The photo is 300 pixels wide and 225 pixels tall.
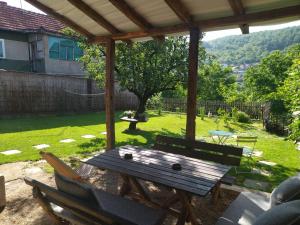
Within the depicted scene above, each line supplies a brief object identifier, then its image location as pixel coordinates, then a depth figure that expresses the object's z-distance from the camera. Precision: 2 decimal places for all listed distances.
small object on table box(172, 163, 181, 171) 3.35
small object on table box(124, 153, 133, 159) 3.79
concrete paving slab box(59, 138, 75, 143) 8.07
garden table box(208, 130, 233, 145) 6.85
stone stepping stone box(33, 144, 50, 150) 7.29
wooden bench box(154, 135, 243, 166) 4.29
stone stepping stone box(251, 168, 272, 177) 5.62
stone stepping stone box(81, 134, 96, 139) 8.80
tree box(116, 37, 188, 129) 9.05
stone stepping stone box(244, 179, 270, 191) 4.82
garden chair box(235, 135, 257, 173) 5.91
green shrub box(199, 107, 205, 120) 14.95
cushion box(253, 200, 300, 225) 1.82
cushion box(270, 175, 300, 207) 2.57
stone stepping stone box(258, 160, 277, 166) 6.41
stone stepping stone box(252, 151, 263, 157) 7.31
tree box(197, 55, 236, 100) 9.99
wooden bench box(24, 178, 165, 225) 2.05
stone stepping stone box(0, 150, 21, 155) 6.60
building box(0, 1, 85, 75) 16.55
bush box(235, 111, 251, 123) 14.49
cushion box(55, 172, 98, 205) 2.09
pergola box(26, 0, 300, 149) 3.69
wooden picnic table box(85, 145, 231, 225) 2.94
